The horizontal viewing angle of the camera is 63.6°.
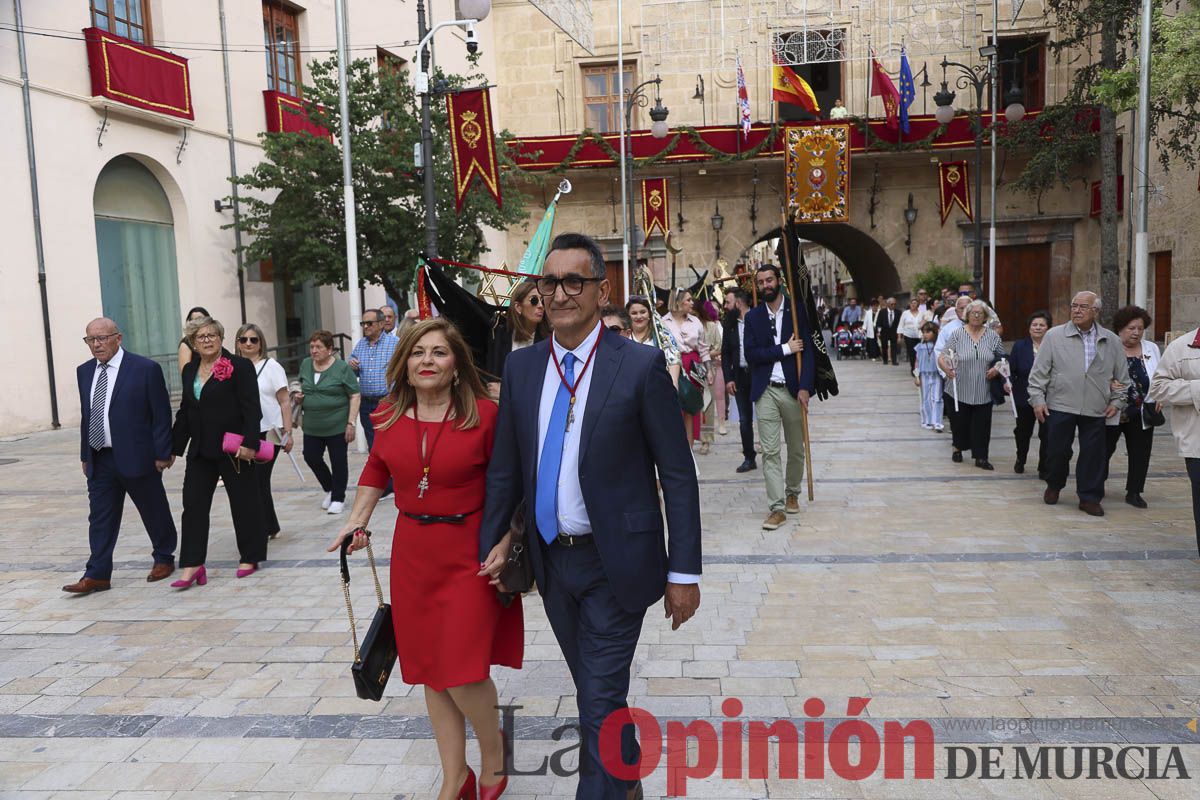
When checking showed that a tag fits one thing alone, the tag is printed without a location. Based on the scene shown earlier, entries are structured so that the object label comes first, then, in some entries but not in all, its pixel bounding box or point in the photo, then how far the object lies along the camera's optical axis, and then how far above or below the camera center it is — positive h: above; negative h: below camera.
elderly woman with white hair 9.77 -0.85
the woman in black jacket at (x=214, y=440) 6.43 -0.86
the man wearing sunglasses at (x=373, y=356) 9.06 -0.47
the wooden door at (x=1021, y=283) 28.92 +0.02
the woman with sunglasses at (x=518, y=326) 5.59 -0.15
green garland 27.67 +4.22
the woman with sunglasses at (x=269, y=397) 7.52 -0.71
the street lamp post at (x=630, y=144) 23.19 +3.92
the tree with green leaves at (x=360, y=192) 17.67 +2.17
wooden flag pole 7.60 -0.18
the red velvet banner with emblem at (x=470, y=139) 14.15 +2.40
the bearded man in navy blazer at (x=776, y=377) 7.57 -0.67
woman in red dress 3.21 -0.81
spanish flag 24.92 +5.25
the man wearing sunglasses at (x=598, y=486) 2.90 -0.57
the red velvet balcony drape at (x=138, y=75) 15.38 +3.98
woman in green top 8.53 -0.85
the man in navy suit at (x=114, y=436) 6.25 -0.78
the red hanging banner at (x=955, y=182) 25.72 +2.74
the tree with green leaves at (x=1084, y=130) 18.28 +3.69
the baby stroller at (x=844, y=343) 29.08 -1.60
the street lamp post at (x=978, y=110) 21.19 +4.02
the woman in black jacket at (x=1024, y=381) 9.50 -0.96
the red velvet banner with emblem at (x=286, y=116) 19.84 +4.01
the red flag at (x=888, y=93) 26.09 +5.27
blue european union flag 25.34 +5.26
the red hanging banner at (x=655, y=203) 26.86 +2.58
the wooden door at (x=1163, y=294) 21.22 -0.34
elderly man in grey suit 7.74 -0.89
